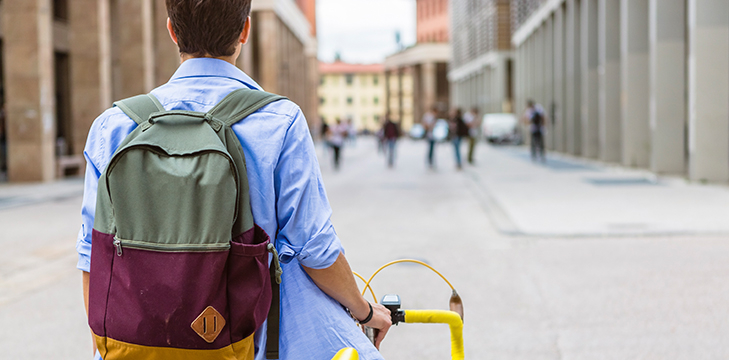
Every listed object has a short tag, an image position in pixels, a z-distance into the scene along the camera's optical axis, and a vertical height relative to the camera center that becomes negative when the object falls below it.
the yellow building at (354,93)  131.88 +6.29
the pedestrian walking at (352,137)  61.94 -0.31
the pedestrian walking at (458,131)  23.38 +0.00
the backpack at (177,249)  1.51 -0.20
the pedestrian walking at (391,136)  25.86 -0.11
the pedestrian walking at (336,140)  26.03 -0.21
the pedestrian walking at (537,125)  24.77 +0.13
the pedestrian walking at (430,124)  24.27 +0.22
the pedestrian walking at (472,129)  24.13 +0.05
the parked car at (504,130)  46.28 +0.01
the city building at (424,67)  100.38 +8.28
